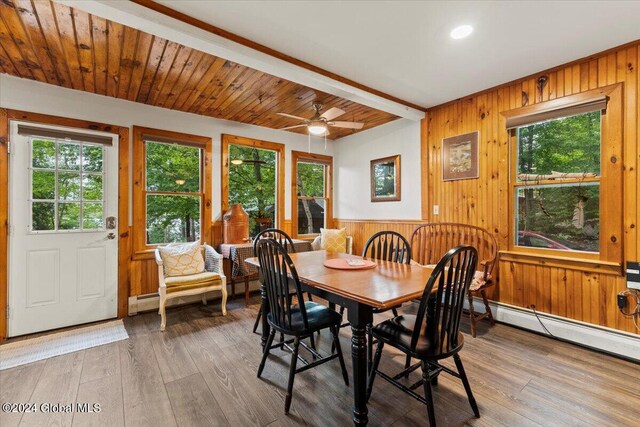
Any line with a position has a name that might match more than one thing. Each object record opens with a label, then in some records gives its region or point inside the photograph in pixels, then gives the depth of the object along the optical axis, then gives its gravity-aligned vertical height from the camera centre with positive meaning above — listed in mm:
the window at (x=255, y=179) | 4312 +537
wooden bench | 2867 -406
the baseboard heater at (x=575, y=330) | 2365 -1090
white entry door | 2889 -172
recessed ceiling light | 2154 +1390
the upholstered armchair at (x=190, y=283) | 3021 -778
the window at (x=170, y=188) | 3584 +330
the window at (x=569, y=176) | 2482 +352
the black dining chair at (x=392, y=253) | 2578 -386
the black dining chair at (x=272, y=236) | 2405 -371
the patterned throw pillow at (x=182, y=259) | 3311 -548
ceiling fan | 3111 +1024
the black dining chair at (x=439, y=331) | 1508 -677
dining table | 1558 -446
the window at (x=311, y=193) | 4974 +362
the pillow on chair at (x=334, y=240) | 4625 -451
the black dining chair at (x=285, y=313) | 1808 -672
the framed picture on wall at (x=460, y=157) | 3418 +687
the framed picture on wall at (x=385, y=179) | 4355 +527
